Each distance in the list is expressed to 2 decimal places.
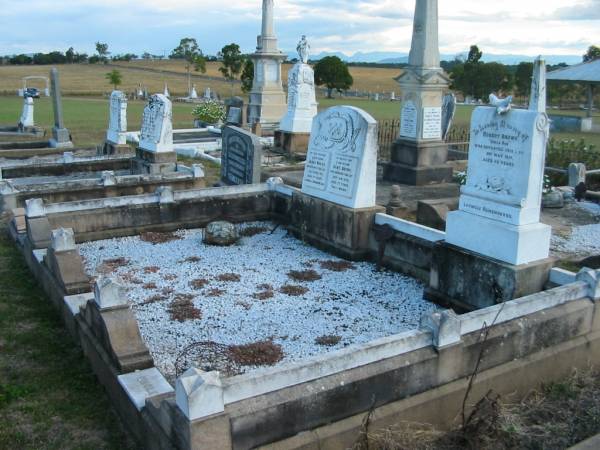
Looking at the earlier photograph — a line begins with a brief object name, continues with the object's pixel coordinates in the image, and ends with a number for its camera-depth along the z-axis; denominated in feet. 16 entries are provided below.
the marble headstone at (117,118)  53.62
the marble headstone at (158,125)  44.27
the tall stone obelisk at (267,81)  88.07
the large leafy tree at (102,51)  315.88
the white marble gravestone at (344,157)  27.55
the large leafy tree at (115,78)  168.96
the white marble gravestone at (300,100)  64.34
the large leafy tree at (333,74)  189.37
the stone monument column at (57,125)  63.93
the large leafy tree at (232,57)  192.65
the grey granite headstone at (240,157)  37.73
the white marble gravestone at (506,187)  20.22
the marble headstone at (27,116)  75.25
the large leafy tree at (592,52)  197.36
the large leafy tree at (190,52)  214.28
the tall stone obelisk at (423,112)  47.75
